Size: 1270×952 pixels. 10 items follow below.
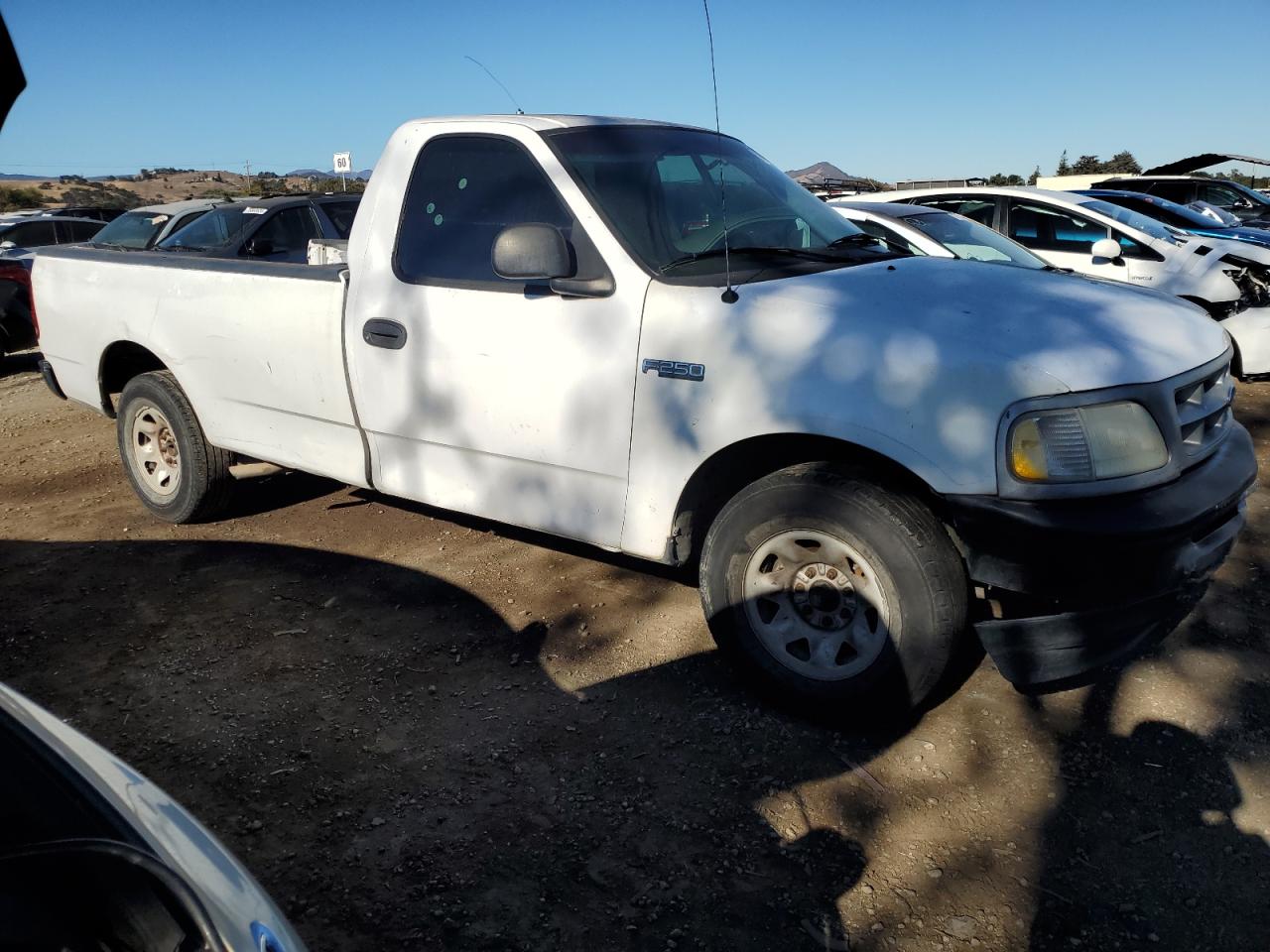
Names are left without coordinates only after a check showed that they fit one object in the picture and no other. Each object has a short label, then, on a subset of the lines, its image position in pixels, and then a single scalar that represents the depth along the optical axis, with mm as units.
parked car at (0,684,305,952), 1481
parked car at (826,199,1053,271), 7359
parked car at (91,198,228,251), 11477
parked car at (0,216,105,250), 16094
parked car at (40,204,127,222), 21675
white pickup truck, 2844
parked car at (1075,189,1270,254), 12289
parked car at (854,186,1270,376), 8352
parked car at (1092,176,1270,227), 16953
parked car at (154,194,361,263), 9836
